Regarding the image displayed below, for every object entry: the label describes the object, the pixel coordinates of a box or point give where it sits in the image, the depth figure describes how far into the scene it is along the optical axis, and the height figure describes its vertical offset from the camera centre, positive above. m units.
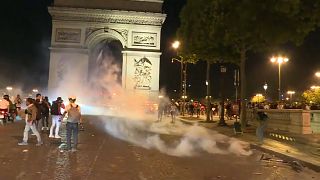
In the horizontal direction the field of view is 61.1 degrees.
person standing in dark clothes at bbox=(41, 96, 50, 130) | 11.60 -0.40
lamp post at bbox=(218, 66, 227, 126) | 16.28 +1.15
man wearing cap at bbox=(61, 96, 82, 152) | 7.94 -0.45
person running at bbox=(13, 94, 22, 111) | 17.14 +0.10
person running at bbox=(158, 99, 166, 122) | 19.45 -0.20
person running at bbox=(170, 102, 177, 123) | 18.29 -0.24
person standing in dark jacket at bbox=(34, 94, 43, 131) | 10.00 -0.04
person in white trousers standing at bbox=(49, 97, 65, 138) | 10.12 -0.41
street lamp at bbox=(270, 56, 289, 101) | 25.00 +4.67
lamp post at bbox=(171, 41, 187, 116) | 26.07 +0.41
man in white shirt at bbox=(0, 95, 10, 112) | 14.15 -0.04
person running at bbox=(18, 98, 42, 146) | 8.57 -0.52
